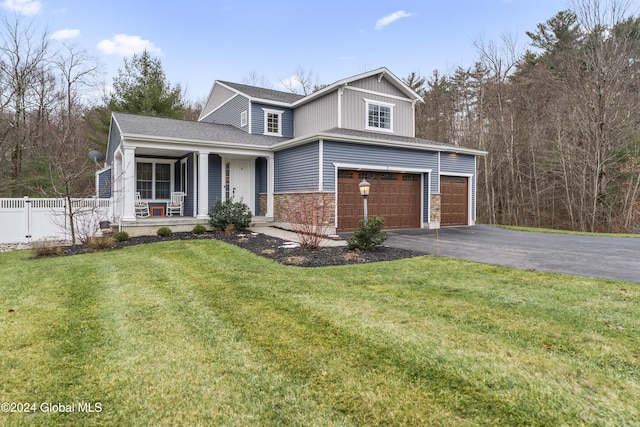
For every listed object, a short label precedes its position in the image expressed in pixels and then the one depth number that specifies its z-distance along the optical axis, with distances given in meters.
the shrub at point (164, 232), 10.54
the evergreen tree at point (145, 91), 21.30
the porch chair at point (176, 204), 13.73
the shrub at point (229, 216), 11.48
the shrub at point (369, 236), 8.00
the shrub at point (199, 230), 10.84
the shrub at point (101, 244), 8.49
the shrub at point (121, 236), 9.67
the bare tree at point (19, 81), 17.67
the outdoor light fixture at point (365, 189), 8.63
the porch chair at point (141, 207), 13.13
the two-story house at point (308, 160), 11.28
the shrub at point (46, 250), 8.02
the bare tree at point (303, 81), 27.92
